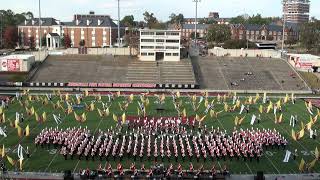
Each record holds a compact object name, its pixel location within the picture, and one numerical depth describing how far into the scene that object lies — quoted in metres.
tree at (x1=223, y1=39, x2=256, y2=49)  96.96
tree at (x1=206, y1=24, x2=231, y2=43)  109.60
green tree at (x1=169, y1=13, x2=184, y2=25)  194.50
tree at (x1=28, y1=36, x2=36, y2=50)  108.62
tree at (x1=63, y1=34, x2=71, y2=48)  106.04
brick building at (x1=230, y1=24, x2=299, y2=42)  135.00
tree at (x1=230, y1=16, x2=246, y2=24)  170.91
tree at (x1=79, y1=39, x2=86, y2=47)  107.00
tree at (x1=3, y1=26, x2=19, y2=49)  104.12
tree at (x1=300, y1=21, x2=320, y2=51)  99.31
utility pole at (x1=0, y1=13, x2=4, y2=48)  107.62
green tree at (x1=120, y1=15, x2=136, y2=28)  160.12
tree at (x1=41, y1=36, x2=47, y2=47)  107.12
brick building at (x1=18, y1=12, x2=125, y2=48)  108.12
